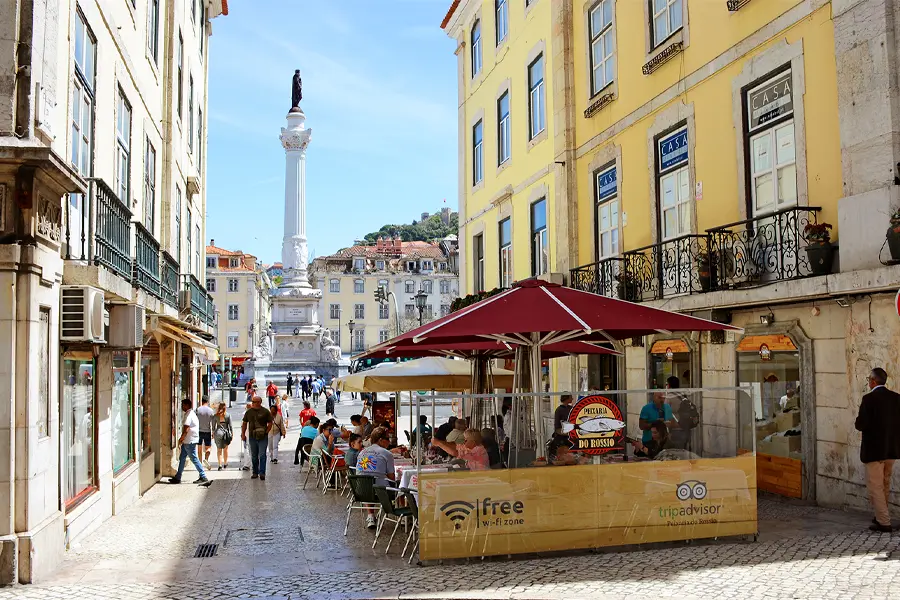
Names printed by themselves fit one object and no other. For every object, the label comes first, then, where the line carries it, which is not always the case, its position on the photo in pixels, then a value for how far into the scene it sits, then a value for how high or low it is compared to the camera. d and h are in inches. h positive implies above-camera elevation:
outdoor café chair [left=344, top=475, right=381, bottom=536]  388.8 -62.1
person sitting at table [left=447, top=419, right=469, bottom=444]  458.9 -42.8
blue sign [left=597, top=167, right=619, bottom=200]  689.0 +137.3
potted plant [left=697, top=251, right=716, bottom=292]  516.1 +47.6
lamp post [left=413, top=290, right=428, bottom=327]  1099.3 +71.6
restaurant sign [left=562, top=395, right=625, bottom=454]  340.2 -29.3
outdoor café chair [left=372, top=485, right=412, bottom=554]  356.5 -65.0
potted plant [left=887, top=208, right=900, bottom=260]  367.6 +47.9
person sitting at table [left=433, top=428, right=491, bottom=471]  335.3 -39.6
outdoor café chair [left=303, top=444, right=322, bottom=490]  606.9 -76.9
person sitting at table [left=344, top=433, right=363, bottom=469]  484.7 -55.1
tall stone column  2116.1 +425.6
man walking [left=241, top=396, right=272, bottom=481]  621.6 -54.8
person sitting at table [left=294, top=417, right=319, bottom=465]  697.6 -62.3
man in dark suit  352.8 -37.2
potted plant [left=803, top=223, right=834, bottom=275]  418.6 +48.7
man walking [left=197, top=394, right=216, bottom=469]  706.0 -53.4
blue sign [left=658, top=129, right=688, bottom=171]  587.8 +140.9
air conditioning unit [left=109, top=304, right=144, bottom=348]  428.1 +16.2
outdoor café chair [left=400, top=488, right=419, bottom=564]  346.2 -63.0
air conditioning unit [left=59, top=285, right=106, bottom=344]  345.7 +18.7
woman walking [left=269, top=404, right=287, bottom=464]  741.9 -66.2
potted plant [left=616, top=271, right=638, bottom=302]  626.8 +47.9
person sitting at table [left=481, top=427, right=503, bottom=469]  336.8 -37.5
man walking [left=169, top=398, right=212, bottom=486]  596.4 -55.8
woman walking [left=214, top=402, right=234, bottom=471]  688.4 -60.7
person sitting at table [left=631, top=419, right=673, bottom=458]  347.9 -37.3
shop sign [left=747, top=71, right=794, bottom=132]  473.1 +142.0
